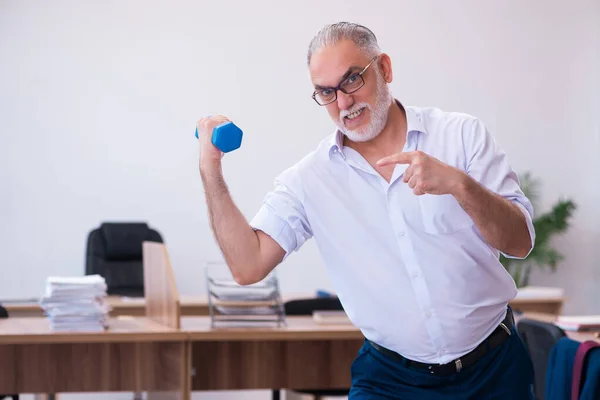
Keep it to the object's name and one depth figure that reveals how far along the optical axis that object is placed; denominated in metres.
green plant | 7.21
